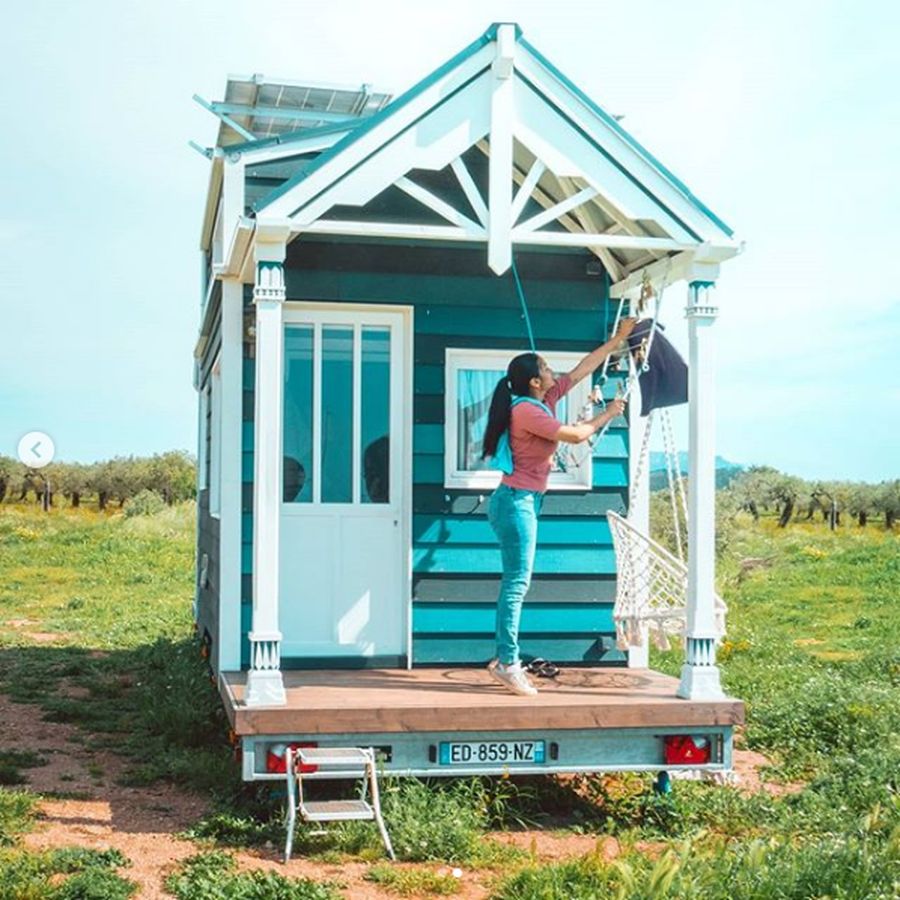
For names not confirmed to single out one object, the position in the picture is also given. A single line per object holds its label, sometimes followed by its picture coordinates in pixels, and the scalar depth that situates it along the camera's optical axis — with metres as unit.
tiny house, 7.93
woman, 6.98
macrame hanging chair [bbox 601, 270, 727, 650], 7.49
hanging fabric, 8.04
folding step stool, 6.00
